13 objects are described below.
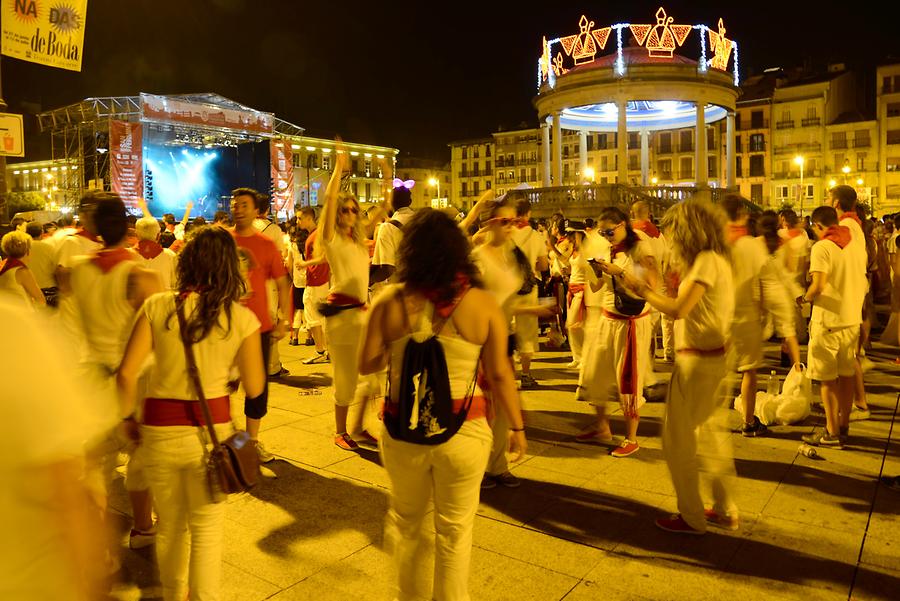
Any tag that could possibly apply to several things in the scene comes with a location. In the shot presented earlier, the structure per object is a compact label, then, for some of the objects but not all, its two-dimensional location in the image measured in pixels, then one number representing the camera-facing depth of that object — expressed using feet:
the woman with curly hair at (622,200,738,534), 14.05
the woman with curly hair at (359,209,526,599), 9.48
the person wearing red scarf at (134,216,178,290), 21.72
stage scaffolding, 96.12
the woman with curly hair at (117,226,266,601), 9.89
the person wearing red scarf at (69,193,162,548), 12.74
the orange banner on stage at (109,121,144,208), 94.68
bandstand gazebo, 106.01
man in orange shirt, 17.40
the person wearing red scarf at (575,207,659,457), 19.20
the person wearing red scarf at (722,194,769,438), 18.35
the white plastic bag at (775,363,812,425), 21.62
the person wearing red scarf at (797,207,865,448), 19.31
